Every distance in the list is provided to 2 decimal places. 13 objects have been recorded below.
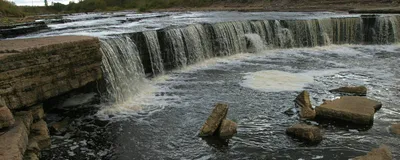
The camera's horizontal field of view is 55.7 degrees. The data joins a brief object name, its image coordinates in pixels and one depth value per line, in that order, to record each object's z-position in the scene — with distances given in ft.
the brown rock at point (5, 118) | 19.60
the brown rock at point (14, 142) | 17.24
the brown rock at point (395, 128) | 26.11
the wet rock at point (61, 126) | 27.04
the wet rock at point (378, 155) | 21.02
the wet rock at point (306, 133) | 24.86
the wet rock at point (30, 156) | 20.42
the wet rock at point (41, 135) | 23.65
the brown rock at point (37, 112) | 25.35
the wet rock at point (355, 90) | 35.42
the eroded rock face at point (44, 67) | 23.25
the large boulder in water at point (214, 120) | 26.23
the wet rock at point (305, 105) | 29.27
